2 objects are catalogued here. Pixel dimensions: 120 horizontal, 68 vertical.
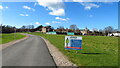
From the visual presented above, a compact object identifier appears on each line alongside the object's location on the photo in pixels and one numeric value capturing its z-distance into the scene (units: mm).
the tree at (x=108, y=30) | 81208
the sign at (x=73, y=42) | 6839
